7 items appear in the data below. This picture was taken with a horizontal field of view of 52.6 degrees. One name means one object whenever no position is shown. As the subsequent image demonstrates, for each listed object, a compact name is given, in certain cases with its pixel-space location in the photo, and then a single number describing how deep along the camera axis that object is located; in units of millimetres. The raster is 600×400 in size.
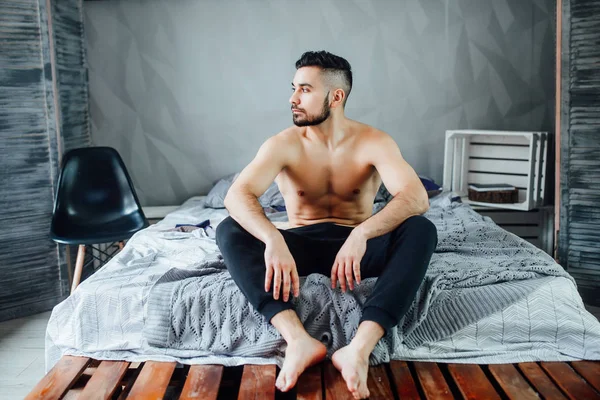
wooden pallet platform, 1604
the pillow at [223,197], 3455
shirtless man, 1705
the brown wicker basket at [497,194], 3594
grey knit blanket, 1833
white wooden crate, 3574
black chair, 3031
